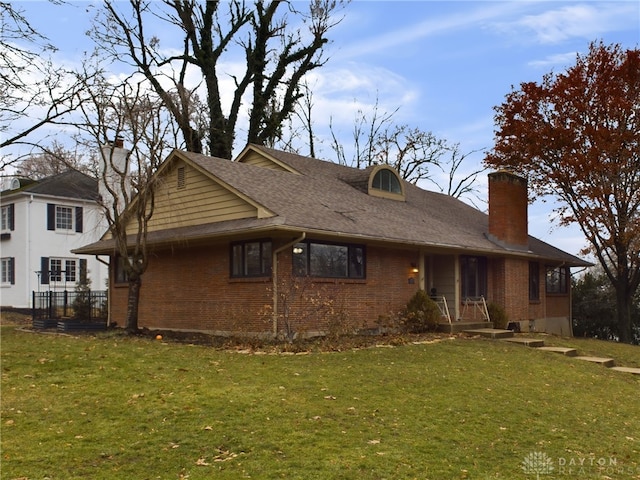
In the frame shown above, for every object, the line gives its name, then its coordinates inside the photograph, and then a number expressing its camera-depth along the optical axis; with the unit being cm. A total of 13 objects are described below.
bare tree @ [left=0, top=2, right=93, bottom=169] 937
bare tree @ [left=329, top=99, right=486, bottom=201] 4347
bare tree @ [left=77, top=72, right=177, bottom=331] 1738
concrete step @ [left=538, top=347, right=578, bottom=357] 1670
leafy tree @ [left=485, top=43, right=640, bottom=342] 2325
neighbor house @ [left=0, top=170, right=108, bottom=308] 3219
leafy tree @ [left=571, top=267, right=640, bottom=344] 2877
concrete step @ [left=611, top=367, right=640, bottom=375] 1512
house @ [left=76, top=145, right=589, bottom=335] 1598
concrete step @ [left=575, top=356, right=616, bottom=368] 1592
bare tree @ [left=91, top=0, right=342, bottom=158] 3181
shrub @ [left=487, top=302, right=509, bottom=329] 2123
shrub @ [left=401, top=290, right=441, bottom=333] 1845
